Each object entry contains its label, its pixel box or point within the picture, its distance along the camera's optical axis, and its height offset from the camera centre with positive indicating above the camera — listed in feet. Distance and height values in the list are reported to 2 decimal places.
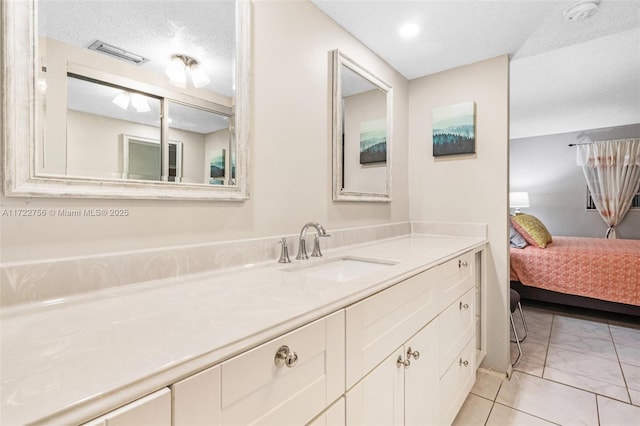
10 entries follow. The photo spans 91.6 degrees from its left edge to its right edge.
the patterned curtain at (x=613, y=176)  15.33 +1.80
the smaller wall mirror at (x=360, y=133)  5.57 +1.55
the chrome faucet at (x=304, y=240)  4.46 -0.44
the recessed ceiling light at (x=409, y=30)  5.72 +3.40
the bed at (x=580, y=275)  9.28 -2.00
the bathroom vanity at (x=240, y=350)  1.40 -0.80
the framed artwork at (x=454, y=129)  7.16 +1.93
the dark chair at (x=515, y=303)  7.34 -2.19
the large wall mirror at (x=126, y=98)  2.47 +1.08
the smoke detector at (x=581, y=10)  5.17 +3.48
